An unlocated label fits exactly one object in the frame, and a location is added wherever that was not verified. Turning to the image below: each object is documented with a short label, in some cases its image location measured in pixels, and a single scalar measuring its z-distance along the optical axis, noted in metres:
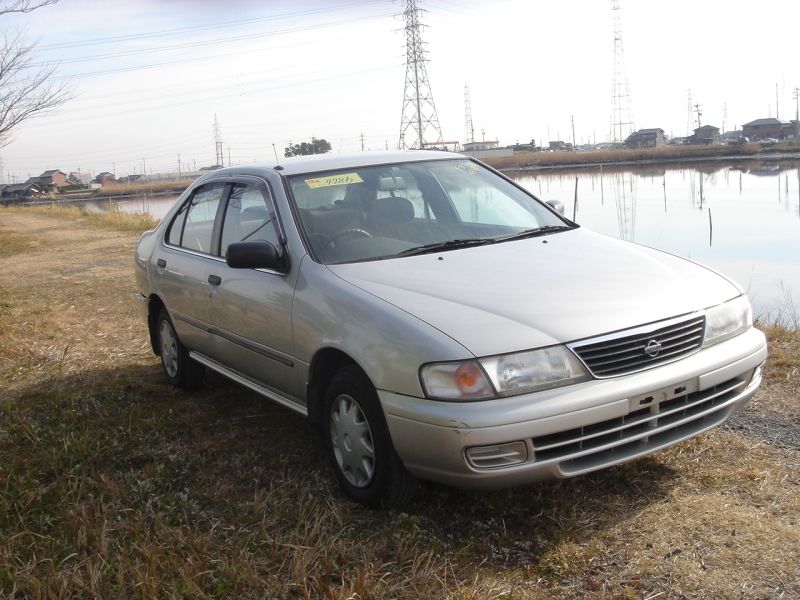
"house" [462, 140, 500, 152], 80.06
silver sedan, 3.26
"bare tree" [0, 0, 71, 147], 17.56
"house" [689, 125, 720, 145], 106.44
